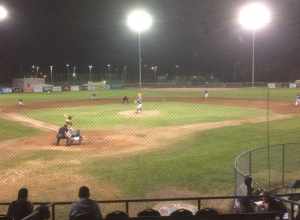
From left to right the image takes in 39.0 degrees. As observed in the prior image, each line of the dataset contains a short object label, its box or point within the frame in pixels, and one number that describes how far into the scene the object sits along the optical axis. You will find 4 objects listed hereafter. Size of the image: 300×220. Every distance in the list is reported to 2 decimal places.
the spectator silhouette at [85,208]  7.47
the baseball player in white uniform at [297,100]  44.05
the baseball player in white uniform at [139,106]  37.70
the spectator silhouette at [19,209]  7.43
